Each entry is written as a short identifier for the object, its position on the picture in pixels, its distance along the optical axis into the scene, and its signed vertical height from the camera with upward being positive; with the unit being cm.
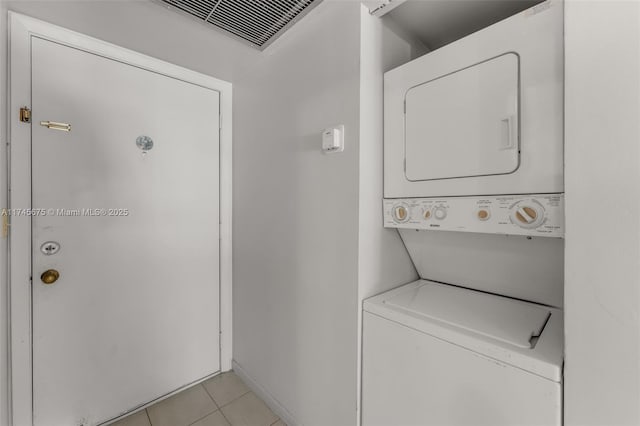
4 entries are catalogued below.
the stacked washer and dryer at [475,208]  90 +2
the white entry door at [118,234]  152 -15
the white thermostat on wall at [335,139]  135 +37
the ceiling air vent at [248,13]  133 +104
